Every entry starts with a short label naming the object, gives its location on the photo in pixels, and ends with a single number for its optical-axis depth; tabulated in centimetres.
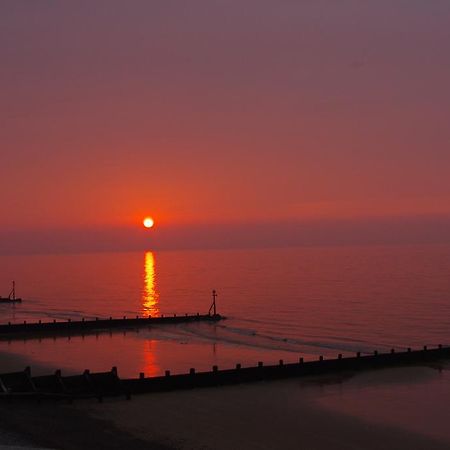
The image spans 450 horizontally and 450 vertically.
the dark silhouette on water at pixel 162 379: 3244
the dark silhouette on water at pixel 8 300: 11250
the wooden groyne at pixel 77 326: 6456
